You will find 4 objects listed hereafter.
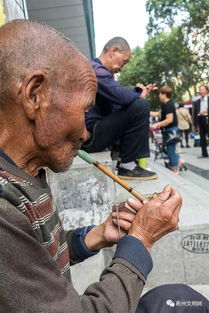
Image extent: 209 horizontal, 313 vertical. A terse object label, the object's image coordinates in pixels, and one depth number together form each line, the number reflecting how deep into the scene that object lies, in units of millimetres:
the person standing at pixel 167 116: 6949
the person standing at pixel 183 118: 12044
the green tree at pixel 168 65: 22719
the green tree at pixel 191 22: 19062
